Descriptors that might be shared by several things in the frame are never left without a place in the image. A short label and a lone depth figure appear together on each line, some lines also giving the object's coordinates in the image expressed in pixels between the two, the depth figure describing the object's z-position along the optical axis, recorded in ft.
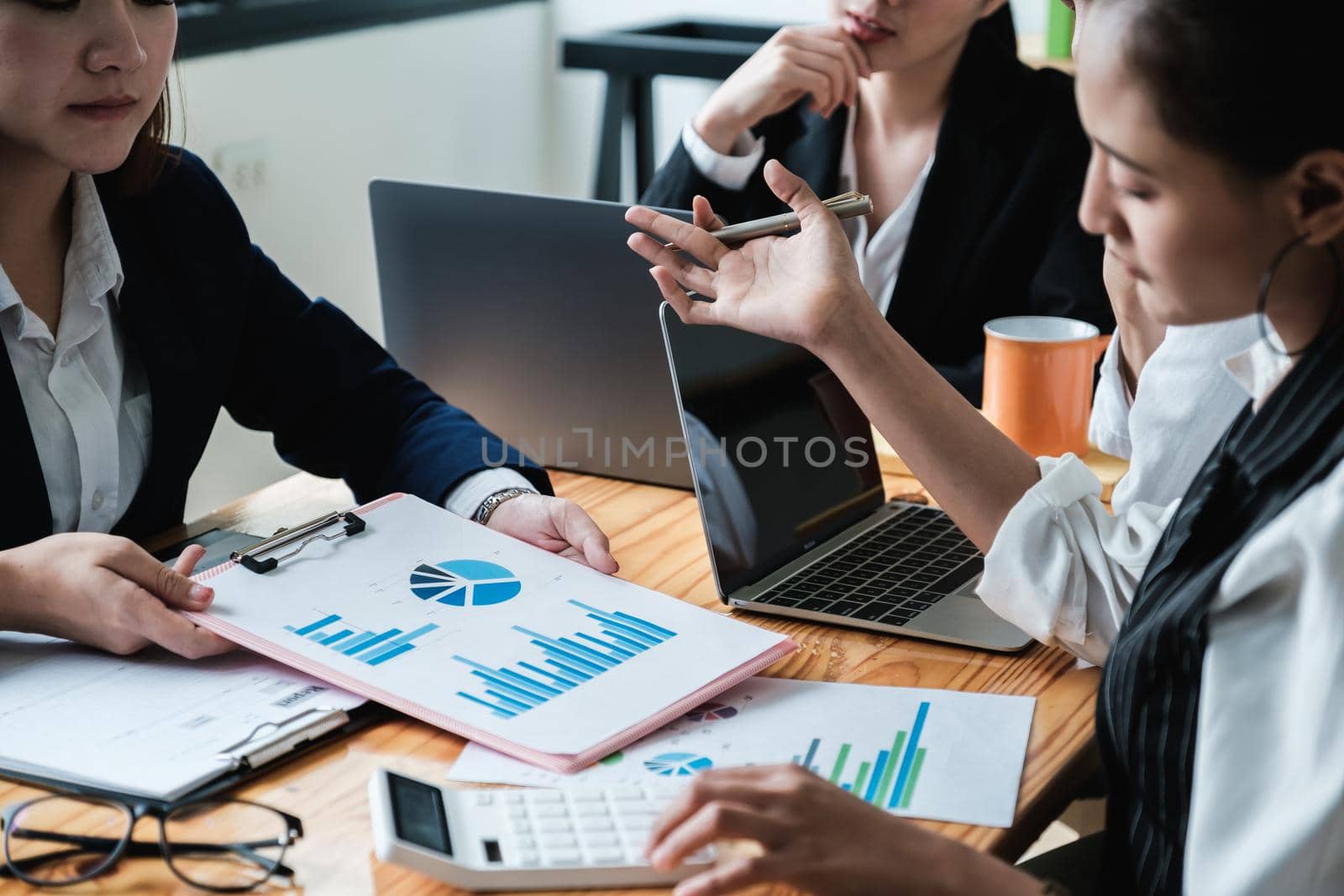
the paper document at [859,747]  5.69
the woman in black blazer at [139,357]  6.07
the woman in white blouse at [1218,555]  5.37
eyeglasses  5.49
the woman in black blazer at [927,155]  8.22
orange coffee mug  7.07
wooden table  5.54
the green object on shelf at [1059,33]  11.57
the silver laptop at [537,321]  6.94
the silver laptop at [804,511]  6.33
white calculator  5.46
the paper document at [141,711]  5.69
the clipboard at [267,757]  5.65
